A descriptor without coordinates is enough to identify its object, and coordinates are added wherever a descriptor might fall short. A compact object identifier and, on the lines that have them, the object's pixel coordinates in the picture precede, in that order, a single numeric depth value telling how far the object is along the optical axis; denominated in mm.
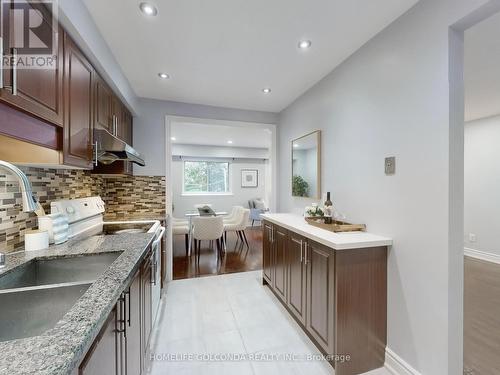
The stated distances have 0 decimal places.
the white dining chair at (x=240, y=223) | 4586
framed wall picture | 7172
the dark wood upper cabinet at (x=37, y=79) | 883
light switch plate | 1580
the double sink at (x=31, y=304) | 860
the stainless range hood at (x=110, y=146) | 1702
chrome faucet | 947
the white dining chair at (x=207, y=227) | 3799
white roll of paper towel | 1279
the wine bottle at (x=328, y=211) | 2102
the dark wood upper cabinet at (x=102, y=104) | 1790
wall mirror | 2490
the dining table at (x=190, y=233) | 4250
